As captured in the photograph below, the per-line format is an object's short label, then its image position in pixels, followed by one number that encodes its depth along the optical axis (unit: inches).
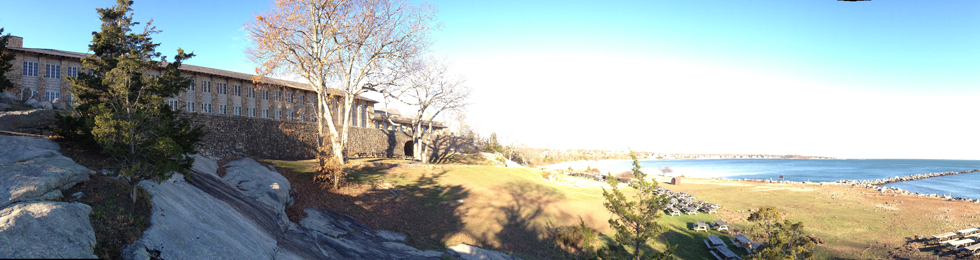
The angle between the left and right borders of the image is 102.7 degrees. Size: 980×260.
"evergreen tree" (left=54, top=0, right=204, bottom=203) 340.8
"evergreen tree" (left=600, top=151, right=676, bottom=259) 526.3
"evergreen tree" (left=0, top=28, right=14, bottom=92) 662.1
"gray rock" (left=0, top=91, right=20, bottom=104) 829.8
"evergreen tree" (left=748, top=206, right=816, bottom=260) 539.8
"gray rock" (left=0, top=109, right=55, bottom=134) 536.4
